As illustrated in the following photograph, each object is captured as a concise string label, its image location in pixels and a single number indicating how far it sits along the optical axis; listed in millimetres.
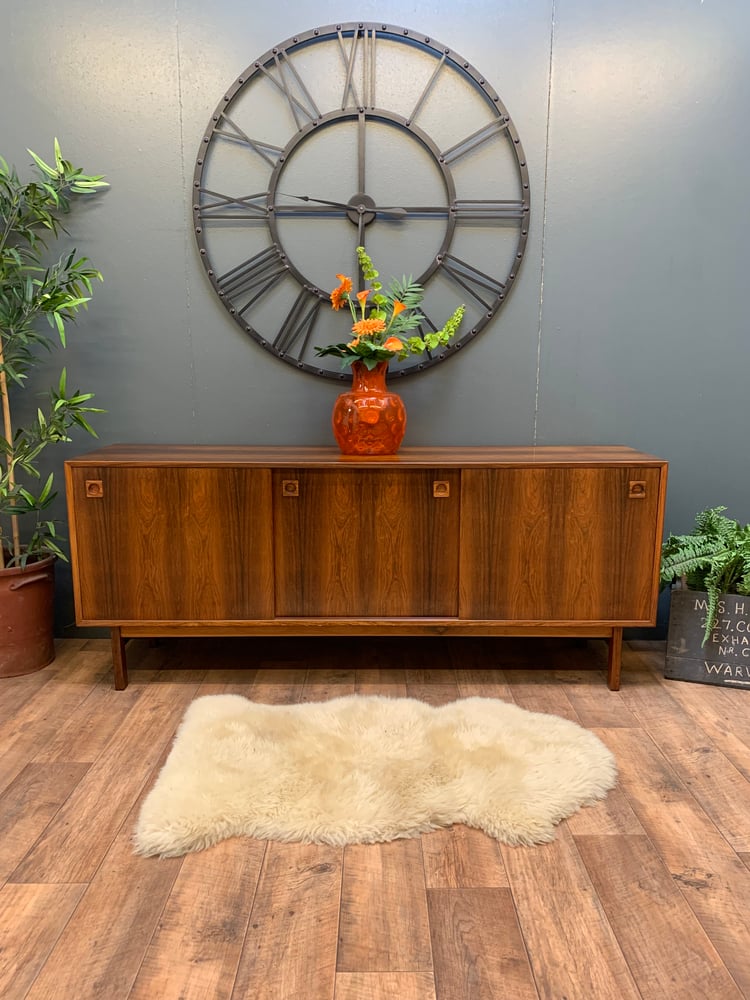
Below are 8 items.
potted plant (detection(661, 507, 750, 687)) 2168
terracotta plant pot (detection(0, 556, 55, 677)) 2236
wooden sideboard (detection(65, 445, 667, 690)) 2074
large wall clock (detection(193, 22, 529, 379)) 2309
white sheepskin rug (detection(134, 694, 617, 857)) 1506
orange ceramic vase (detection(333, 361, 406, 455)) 2176
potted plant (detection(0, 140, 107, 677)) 2174
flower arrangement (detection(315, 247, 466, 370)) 2150
